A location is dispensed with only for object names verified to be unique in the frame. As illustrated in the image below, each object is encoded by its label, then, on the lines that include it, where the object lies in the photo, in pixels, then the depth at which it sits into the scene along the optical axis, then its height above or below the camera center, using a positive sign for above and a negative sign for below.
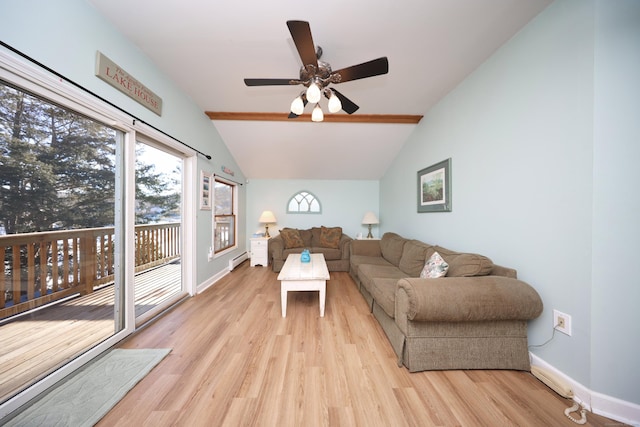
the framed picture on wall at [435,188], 2.44 +0.34
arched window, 5.07 +0.23
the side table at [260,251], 4.32 -0.84
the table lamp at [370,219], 4.58 -0.14
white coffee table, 2.19 -0.76
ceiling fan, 1.42 +1.10
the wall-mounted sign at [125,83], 1.54 +1.11
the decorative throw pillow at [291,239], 4.38 -0.58
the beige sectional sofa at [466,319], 1.35 -0.74
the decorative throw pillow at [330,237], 4.36 -0.54
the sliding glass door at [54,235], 1.19 -0.18
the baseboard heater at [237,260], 3.91 -1.01
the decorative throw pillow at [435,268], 1.76 -0.49
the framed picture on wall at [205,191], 2.95 +0.31
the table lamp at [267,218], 4.69 -0.14
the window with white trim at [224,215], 3.55 -0.06
